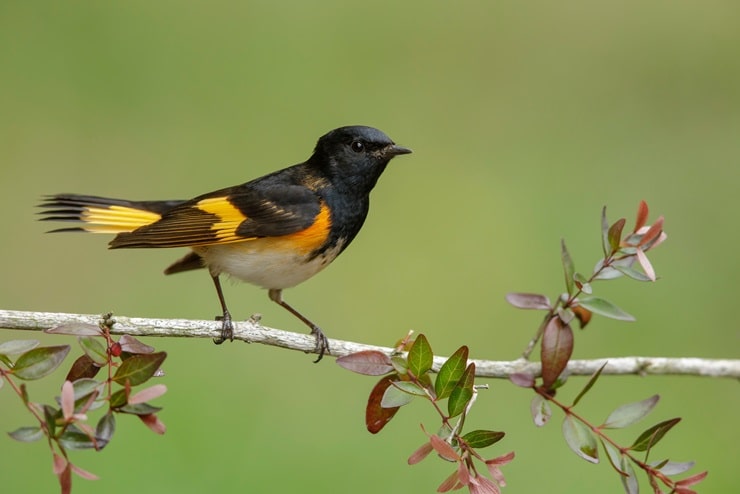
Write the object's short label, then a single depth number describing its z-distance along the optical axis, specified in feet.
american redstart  23.89
